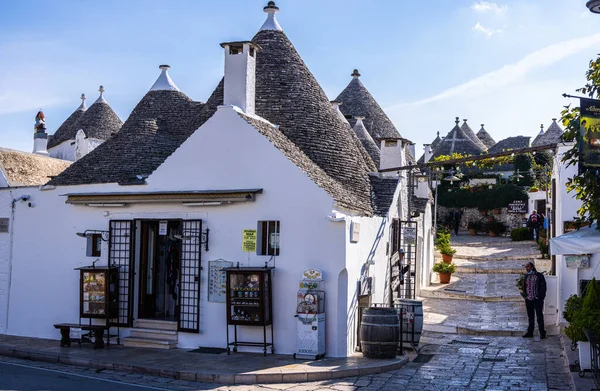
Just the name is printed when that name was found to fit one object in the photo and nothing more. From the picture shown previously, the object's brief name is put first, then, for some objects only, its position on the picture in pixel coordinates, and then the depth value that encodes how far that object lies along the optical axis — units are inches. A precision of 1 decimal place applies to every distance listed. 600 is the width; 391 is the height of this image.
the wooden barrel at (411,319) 544.7
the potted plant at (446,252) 1085.8
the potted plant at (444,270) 980.6
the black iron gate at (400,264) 686.9
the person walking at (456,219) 1719.2
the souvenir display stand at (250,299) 514.9
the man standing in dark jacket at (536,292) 572.4
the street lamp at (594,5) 311.6
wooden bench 543.5
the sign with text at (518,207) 1476.3
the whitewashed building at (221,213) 526.0
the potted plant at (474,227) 1679.4
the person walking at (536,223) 1263.5
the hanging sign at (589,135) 369.1
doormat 530.3
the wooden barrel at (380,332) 495.8
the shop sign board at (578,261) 542.9
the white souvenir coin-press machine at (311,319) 501.0
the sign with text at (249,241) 537.3
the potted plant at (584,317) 393.1
